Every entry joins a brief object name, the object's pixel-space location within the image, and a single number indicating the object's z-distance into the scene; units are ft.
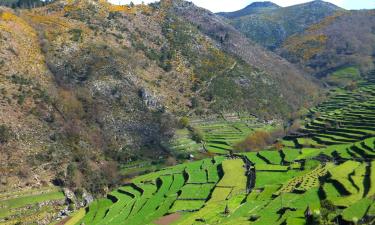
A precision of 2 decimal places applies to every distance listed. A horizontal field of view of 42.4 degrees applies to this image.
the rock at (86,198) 288.51
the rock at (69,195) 278.09
